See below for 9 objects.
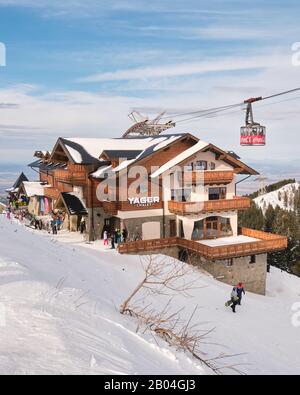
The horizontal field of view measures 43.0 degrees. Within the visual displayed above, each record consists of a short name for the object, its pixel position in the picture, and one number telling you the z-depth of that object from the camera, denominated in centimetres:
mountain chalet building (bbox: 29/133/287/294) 3033
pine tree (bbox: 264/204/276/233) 7686
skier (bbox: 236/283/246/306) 2098
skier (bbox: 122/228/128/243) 3036
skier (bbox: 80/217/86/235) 3453
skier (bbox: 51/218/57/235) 3381
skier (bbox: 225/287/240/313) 2005
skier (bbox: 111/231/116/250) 2862
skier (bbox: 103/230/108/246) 2984
